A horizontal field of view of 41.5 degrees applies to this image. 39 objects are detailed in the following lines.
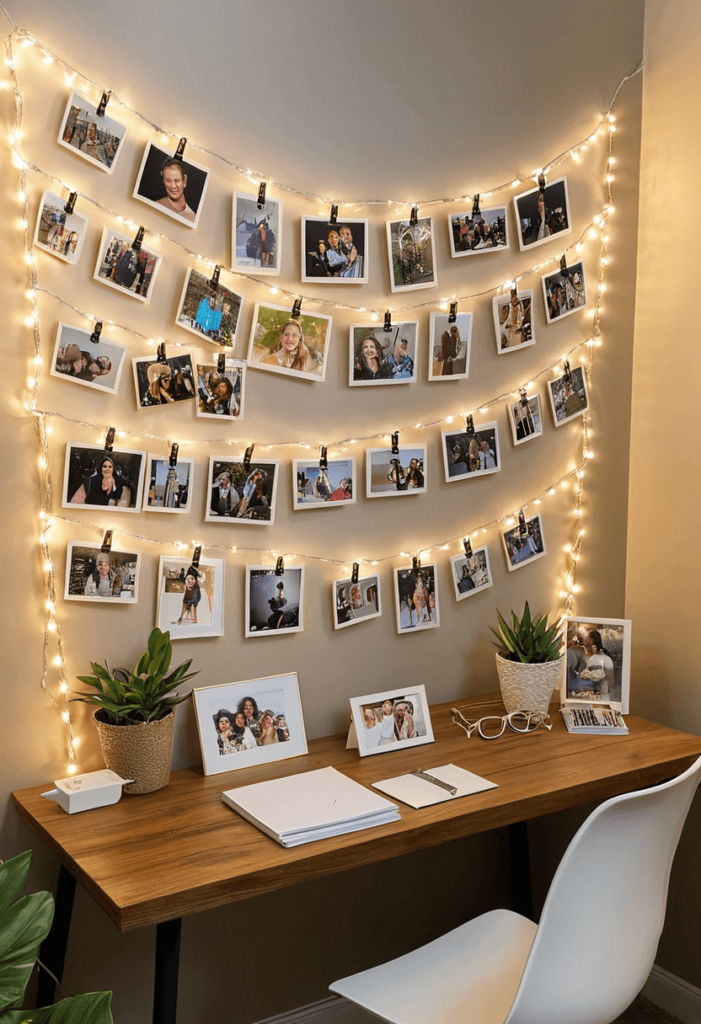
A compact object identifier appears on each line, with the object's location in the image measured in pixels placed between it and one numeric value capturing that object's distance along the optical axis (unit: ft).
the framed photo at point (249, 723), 6.40
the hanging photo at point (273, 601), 6.73
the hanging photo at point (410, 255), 7.11
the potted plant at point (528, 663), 7.35
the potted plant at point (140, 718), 5.89
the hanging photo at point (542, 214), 7.63
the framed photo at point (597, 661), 7.70
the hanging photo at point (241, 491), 6.54
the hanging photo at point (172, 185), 6.09
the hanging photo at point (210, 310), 6.31
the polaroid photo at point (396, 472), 7.20
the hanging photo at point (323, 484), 6.88
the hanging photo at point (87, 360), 5.90
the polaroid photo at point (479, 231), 7.34
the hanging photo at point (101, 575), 6.05
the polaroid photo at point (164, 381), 6.19
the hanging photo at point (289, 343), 6.63
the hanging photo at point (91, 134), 5.78
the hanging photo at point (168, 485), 6.30
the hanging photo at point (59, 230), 5.76
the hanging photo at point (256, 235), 6.48
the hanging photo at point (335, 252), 6.78
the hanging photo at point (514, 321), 7.61
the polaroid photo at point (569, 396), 8.03
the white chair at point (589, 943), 4.53
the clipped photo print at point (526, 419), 7.81
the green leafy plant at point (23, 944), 4.37
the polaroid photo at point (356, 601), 7.12
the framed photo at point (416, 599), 7.41
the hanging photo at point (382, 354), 7.06
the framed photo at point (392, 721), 6.76
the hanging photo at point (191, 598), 6.39
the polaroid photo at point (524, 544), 7.97
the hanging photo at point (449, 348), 7.36
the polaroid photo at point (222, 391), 6.45
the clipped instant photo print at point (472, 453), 7.52
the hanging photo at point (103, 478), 5.98
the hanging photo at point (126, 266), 6.00
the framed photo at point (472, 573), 7.69
